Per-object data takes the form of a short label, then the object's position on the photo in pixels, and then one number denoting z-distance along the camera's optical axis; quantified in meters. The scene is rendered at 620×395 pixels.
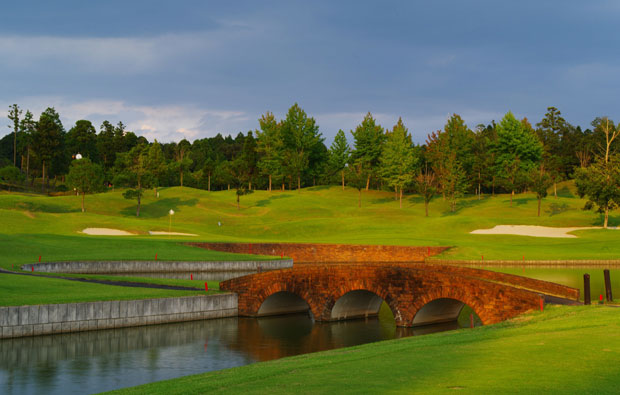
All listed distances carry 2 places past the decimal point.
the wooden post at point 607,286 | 20.79
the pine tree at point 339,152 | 124.81
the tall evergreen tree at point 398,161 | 102.79
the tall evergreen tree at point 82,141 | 136.50
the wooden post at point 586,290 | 19.55
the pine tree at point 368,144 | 118.94
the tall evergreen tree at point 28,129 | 123.06
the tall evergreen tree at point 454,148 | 101.64
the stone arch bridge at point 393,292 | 21.20
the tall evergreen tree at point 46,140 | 119.19
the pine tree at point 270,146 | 121.25
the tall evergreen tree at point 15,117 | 130.62
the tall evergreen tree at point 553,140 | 122.90
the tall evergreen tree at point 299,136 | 122.96
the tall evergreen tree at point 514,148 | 107.31
